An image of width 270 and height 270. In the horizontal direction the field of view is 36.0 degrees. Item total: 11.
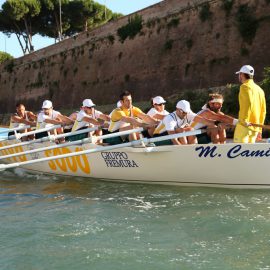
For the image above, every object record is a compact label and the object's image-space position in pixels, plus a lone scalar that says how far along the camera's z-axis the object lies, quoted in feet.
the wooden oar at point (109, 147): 19.25
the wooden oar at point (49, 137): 24.61
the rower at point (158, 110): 23.71
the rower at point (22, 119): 30.99
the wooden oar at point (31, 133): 26.71
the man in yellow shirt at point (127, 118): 22.41
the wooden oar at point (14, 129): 29.22
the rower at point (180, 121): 20.08
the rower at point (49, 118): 27.87
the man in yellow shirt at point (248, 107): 17.54
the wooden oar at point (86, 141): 21.77
